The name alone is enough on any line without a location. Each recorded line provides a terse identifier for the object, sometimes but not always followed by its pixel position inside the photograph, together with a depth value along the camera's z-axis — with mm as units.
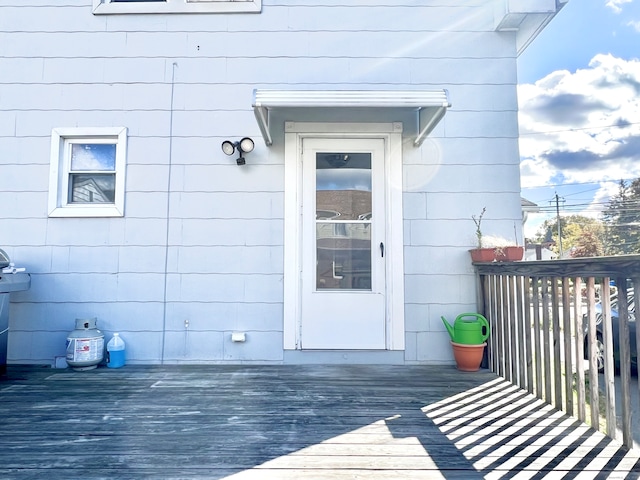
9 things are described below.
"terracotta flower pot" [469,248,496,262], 3104
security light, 3311
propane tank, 3080
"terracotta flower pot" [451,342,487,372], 3027
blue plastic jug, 3188
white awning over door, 2725
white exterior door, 3299
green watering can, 3027
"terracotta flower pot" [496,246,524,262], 2965
